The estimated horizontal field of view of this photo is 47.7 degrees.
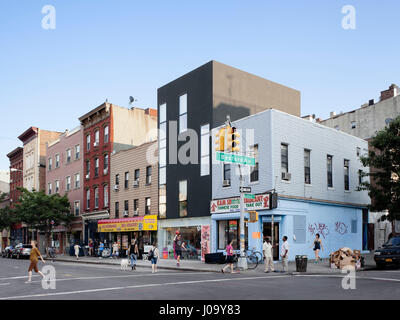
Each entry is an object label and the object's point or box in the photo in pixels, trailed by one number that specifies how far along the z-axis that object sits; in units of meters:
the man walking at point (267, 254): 21.27
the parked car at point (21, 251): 45.56
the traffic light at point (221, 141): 20.80
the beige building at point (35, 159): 60.74
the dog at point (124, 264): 25.00
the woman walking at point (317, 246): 25.98
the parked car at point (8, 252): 49.77
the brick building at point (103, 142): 43.78
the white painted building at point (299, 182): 27.09
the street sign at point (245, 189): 22.73
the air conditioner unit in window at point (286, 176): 27.22
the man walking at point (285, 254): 21.11
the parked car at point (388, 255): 22.28
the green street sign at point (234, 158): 21.67
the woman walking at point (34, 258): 18.16
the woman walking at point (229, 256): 21.00
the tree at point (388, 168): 27.14
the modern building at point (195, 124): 31.61
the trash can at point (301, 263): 20.55
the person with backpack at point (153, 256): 22.80
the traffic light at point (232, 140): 21.55
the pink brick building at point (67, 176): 49.31
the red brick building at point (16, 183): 68.00
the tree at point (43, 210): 47.06
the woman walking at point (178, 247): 26.29
